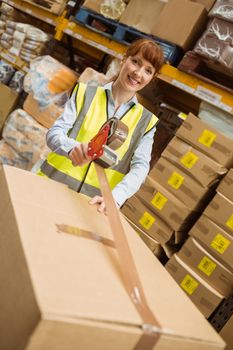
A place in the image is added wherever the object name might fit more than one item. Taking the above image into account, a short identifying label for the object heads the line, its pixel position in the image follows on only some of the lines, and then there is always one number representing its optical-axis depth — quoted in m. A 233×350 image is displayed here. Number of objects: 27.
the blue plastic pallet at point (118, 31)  2.88
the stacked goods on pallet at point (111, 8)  3.21
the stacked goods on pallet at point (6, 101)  4.01
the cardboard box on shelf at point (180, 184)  2.49
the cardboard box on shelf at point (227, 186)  2.32
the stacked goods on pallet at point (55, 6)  3.76
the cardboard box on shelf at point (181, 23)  2.81
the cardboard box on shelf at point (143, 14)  3.04
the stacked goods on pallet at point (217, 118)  2.57
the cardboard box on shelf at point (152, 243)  2.65
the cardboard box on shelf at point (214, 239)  2.28
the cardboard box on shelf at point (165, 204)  2.54
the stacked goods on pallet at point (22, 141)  3.33
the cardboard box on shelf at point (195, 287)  2.28
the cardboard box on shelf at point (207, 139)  2.38
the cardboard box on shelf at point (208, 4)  2.86
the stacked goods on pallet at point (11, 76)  4.00
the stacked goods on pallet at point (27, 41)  3.96
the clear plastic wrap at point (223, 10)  2.48
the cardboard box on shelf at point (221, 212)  2.30
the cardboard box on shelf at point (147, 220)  2.62
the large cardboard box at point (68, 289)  0.67
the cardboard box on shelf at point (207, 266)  2.28
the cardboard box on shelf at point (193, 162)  2.42
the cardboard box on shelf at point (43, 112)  3.33
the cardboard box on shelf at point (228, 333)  2.17
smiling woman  1.73
